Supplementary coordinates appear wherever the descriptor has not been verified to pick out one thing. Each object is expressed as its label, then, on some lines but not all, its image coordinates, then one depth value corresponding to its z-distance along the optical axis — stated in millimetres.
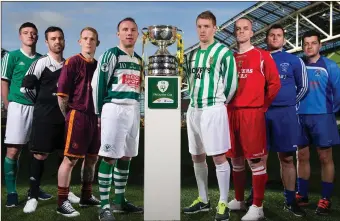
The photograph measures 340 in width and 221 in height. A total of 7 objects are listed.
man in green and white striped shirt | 3406
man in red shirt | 3479
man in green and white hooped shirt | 3451
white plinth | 3092
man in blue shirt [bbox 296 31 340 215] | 3824
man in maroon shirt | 3590
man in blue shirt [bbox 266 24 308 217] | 3617
